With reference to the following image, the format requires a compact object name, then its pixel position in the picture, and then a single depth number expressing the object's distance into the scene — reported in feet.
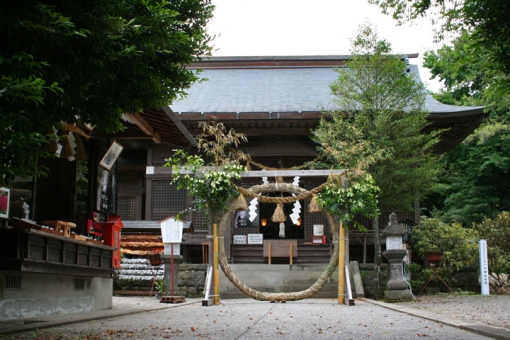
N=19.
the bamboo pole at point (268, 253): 61.31
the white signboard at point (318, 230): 64.18
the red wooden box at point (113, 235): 41.75
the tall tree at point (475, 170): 84.48
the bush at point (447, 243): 55.72
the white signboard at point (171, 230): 50.29
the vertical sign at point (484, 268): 52.21
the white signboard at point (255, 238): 64.03
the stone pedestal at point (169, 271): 50.49
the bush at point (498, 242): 56.85
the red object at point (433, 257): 56.18
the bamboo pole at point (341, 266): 42.73
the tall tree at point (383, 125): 52.90
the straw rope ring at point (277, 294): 43.14
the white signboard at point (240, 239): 64.80
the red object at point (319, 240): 63.10
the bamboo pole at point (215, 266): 43.19
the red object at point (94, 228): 39.04
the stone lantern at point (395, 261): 47.62
